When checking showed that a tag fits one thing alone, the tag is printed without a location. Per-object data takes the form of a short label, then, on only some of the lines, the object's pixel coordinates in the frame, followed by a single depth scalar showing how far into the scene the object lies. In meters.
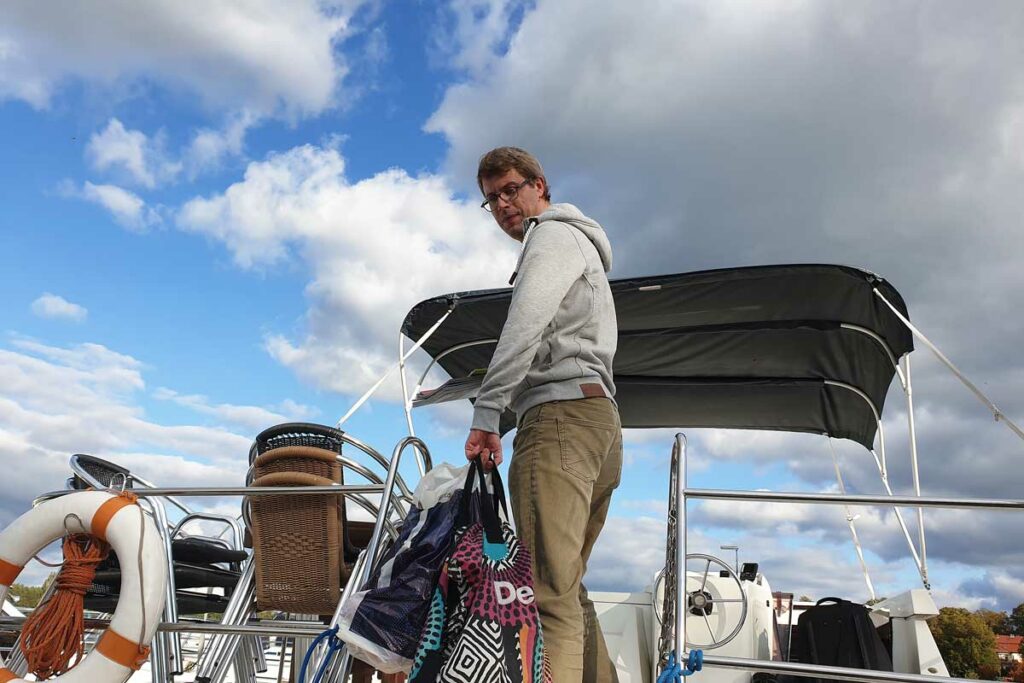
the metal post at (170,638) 2.91
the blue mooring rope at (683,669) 1.97
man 1.94
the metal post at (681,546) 2.05
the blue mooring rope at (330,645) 2.11
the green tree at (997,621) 31.77
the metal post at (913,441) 5.42
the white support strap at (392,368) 5.28
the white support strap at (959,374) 4.64
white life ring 2.49
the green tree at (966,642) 23.47
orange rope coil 2.60
